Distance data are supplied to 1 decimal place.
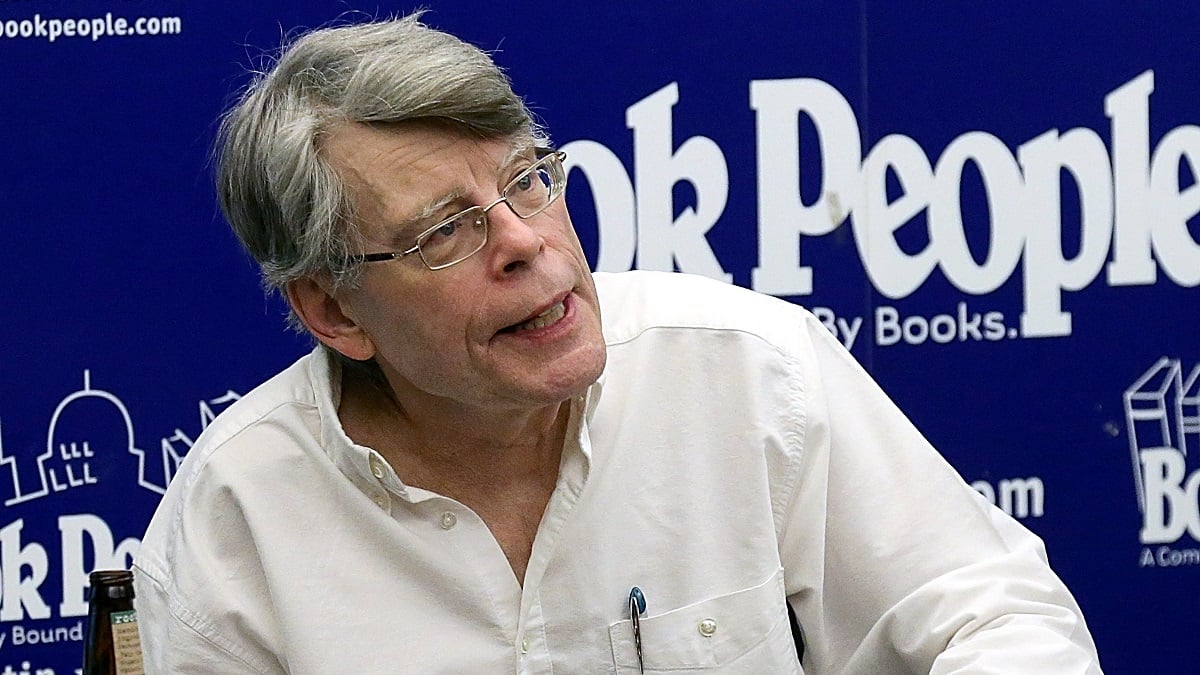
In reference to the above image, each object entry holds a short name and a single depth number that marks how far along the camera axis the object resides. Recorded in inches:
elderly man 185.4
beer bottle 190.5
